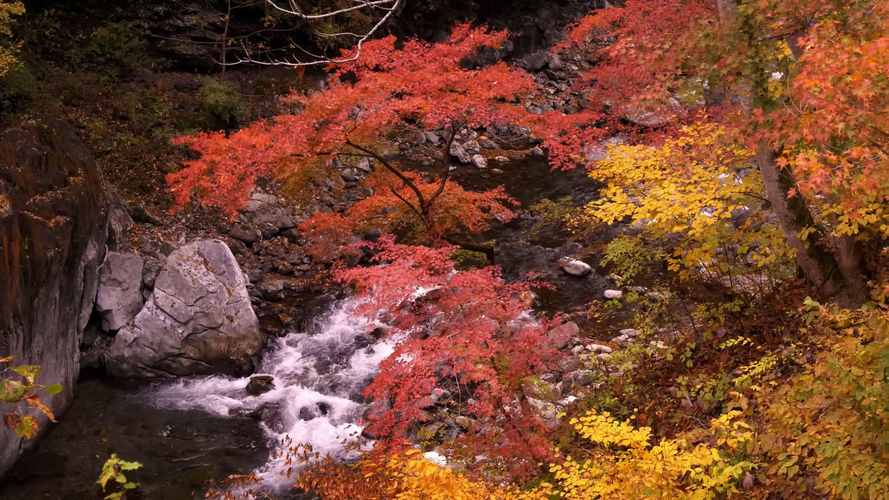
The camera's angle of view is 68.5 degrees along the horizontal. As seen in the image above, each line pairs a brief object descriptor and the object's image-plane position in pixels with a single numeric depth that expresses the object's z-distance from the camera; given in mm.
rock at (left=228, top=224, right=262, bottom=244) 14680
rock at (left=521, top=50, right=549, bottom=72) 24984
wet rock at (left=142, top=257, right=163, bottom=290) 11820
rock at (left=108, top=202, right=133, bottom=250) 12430
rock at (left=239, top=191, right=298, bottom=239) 15125
